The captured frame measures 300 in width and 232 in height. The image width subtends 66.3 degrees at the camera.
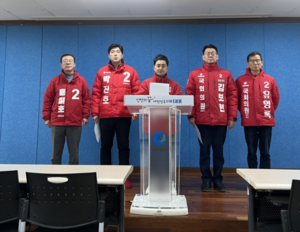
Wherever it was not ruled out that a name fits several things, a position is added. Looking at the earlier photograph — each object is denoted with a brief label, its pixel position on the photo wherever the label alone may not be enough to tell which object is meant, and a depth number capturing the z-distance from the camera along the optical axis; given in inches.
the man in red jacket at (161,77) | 101.7
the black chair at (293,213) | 40.0
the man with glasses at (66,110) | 114.5
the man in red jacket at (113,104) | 110.7
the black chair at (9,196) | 44.7
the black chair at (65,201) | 43.1
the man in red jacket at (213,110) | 103.9
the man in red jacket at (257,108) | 111.2
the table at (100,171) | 47.8
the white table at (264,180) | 43.5
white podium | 65.6
